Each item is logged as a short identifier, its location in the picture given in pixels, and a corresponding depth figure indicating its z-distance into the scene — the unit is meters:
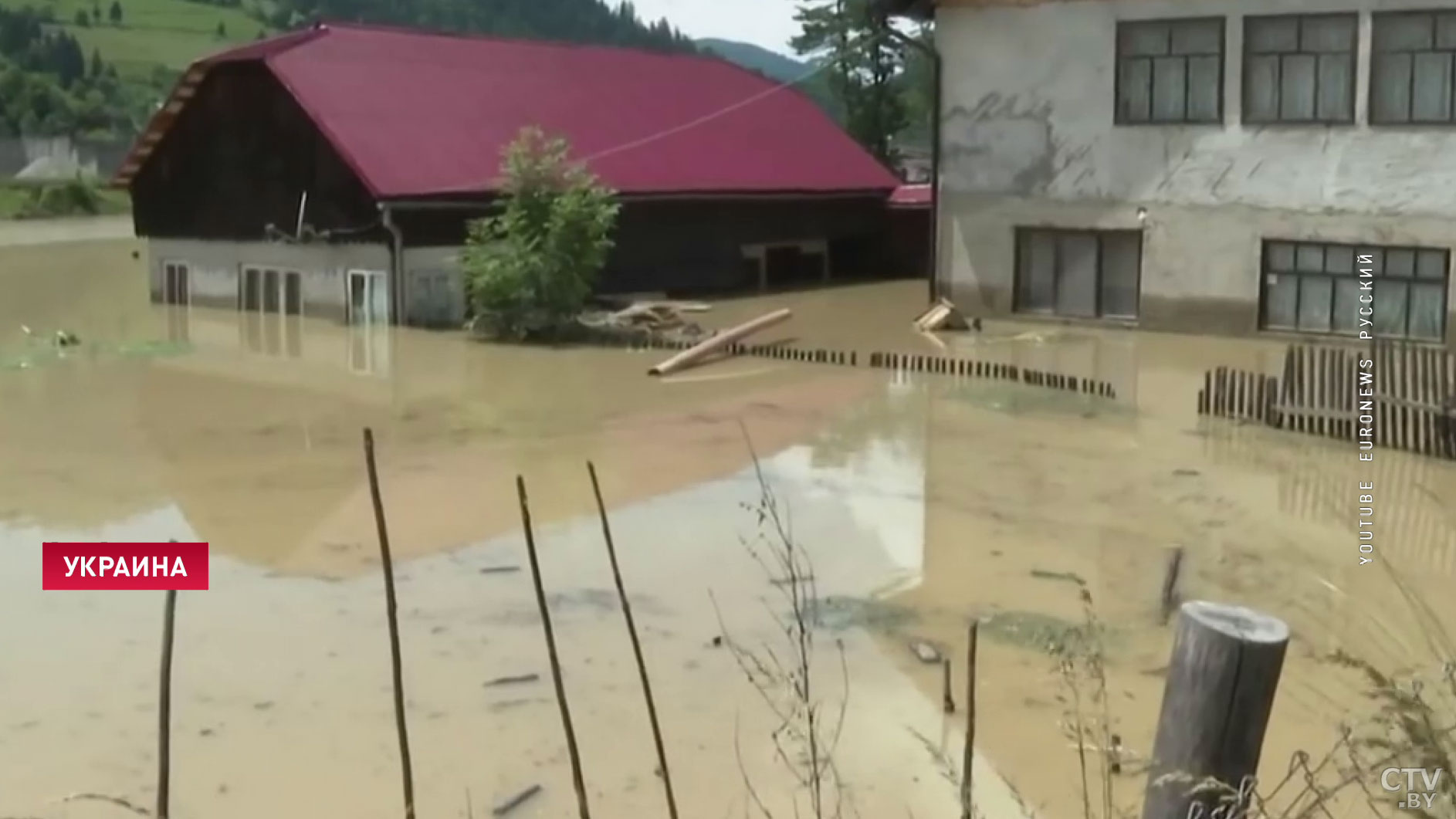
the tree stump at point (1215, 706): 3.30
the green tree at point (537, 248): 22.52
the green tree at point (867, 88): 46.47
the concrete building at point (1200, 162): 21.56
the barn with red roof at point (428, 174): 25.25
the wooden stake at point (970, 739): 3.83
